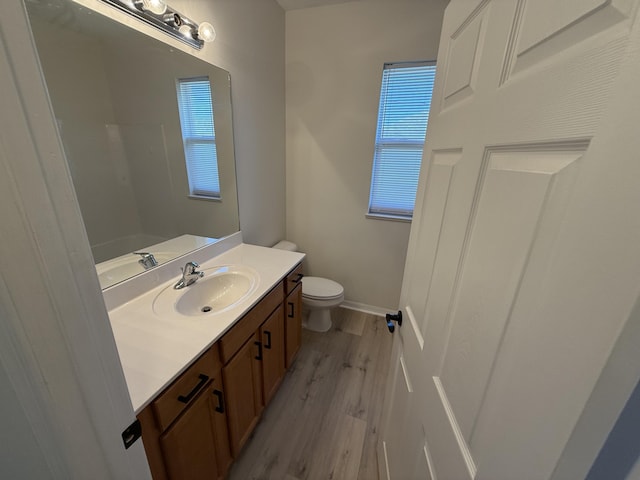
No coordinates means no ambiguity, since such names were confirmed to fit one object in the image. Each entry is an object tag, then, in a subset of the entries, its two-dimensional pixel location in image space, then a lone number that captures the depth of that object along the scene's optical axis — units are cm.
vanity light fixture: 98
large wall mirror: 85
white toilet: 206
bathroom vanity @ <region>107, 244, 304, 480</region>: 76
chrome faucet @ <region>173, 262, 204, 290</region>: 125
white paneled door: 25
